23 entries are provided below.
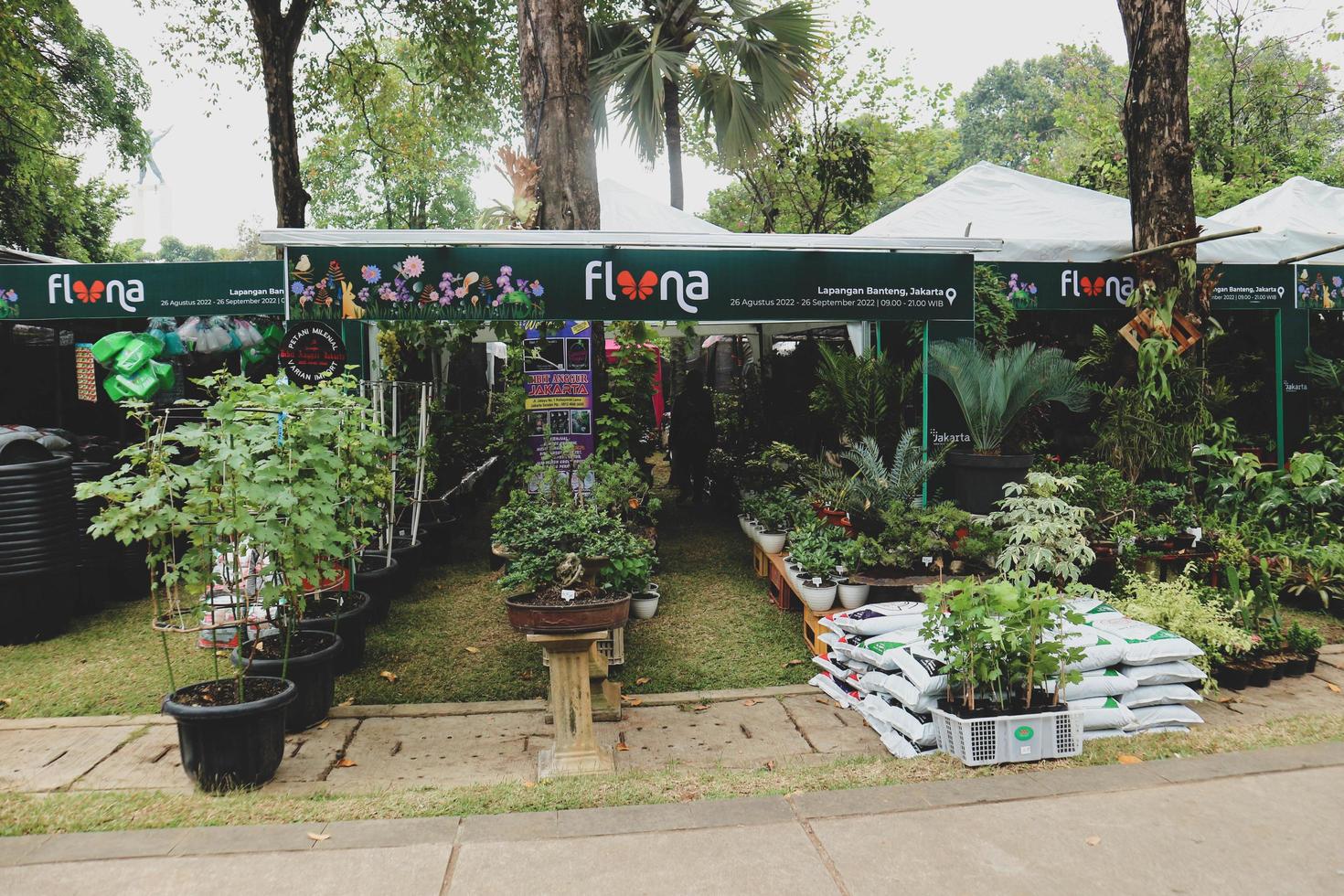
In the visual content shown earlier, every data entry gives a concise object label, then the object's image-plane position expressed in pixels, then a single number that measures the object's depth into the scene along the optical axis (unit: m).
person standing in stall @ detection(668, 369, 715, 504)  11.05
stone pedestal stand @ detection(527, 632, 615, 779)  4.23
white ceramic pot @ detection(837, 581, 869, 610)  5.88
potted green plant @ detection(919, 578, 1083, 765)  4.08
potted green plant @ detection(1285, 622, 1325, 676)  5.37
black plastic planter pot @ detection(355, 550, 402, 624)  6.43
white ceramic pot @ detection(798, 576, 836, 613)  5.85
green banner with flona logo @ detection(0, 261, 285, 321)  7.87
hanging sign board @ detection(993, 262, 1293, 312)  8.27
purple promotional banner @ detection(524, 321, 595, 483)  7.87
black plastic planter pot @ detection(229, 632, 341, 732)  4.65
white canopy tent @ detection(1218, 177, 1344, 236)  9.47
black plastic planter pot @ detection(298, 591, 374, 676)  5.44
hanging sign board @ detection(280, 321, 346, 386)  6.41
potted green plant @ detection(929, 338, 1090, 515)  6.72
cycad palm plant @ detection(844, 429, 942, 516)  6.49
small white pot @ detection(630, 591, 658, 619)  6.55
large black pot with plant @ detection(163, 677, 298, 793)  3.87
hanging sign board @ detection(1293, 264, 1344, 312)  8.82
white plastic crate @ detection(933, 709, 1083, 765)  4.07
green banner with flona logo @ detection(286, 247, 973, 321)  6.39
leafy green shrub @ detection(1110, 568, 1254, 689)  5.06
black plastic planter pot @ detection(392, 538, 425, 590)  7.46
